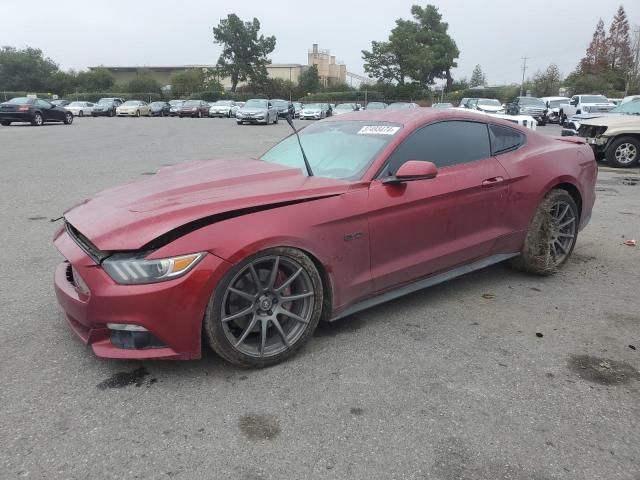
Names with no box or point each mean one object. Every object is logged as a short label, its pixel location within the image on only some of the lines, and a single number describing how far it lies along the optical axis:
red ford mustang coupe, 2.76
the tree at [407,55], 67.94
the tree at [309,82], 77.00
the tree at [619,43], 72.44
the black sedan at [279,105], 32.32
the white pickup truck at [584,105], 27.72
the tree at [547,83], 70.44
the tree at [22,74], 77.56
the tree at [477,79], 95.92
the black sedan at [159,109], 42.69
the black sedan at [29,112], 25.11
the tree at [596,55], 74.00
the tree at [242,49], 76.06
